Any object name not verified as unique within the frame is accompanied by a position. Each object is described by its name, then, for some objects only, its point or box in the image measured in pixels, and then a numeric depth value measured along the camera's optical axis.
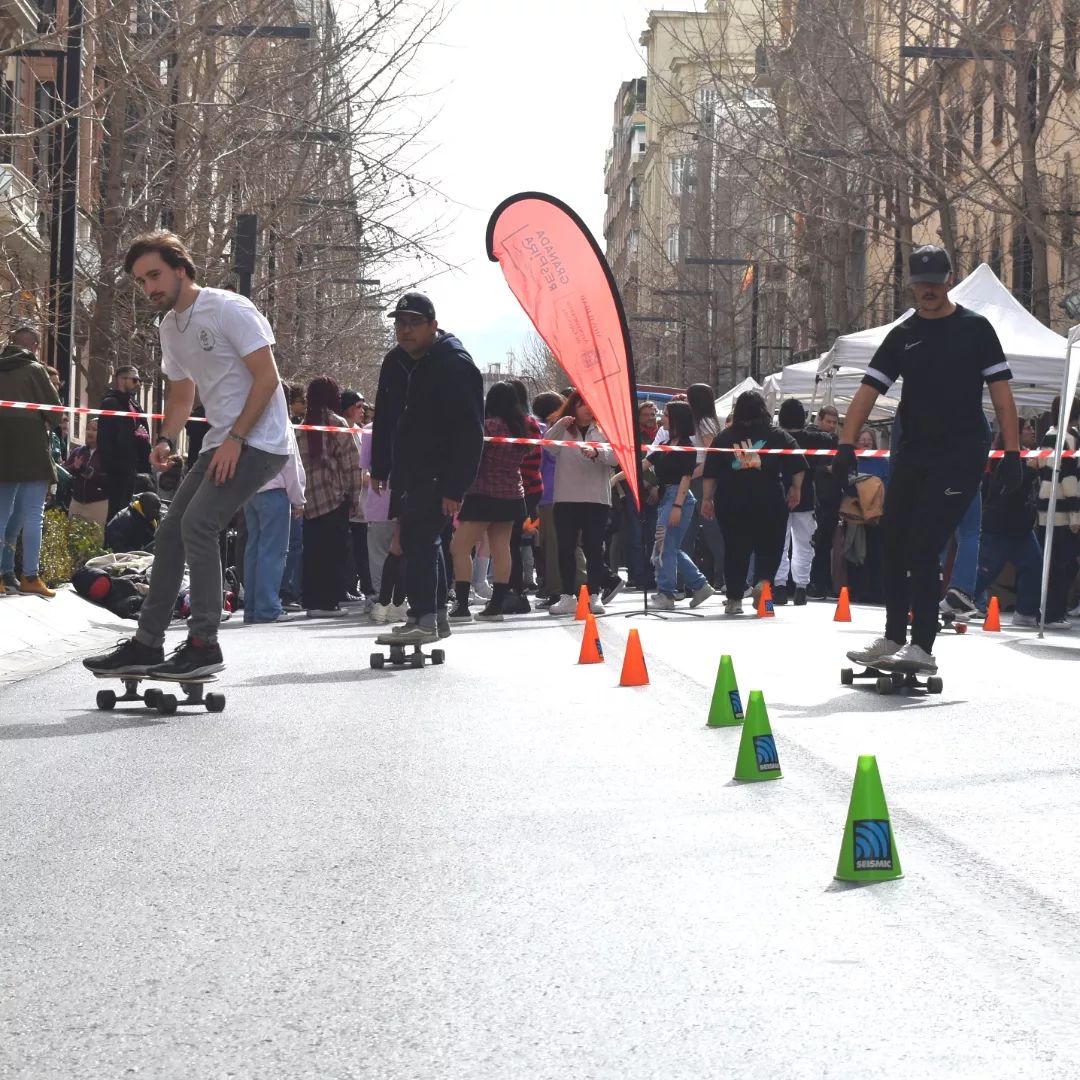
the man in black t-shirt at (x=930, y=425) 10.01
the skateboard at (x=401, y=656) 11.43
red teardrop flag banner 15.42
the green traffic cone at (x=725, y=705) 8.68
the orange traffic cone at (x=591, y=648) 12.06
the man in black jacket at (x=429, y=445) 11.47
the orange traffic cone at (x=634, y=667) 10.54
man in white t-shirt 9.04
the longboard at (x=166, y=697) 9.09
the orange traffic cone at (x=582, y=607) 15.43
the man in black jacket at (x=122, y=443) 18.11
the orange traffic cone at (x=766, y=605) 16.70
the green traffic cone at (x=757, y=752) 7.02
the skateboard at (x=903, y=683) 10.05
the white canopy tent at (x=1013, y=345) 21.06
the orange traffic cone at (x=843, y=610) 16.23
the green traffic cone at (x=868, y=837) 5.14
